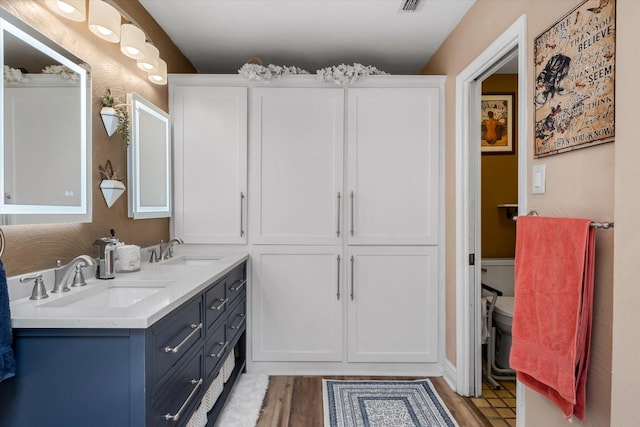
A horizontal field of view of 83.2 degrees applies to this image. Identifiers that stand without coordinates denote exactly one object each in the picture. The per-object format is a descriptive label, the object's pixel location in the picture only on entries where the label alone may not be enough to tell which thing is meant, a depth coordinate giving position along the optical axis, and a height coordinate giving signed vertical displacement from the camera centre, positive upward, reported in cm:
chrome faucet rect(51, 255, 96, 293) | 146 -26
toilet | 261 -86
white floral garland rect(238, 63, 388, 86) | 267 +103
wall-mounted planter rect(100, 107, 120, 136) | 185 +48
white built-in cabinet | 273 +2
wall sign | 123 +51
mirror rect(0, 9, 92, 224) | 127 +32
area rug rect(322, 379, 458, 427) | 212 -124
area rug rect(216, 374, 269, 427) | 212 -123
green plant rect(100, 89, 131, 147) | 187 +54
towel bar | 119 -4
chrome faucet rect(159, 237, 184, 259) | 245 -26
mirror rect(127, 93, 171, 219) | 215 +32
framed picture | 334 +83
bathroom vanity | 113 -50
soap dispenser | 173 -24
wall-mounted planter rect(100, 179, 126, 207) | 186 +11
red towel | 127 -36
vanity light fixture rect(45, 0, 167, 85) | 149 +86
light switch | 159 +15
